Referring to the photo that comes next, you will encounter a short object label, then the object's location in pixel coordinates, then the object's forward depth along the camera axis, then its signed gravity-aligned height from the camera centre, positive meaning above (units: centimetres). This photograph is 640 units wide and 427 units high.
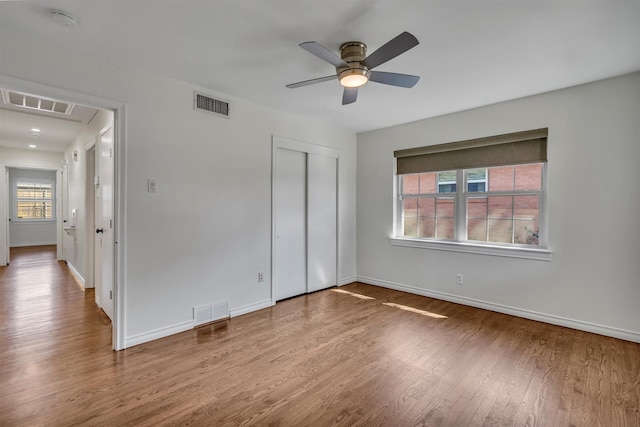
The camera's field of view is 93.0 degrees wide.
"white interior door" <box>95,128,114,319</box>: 326 -14
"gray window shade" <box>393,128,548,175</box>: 338 +72
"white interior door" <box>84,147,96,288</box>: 430 -17
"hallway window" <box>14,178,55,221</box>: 859 +21
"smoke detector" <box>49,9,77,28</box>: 192 +122
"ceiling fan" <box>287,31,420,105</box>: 203 +104
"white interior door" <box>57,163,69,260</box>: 606 -6
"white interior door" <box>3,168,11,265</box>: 622 -24
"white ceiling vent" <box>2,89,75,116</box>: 339 +122
